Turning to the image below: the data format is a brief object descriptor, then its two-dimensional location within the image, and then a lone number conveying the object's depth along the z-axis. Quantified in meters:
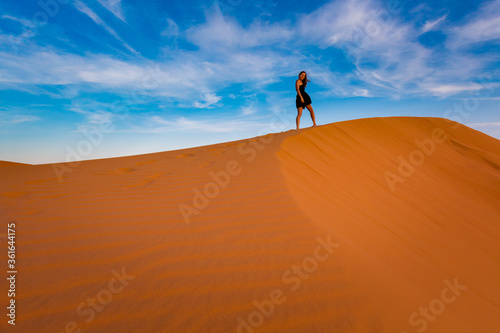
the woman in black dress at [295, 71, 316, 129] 7.32
